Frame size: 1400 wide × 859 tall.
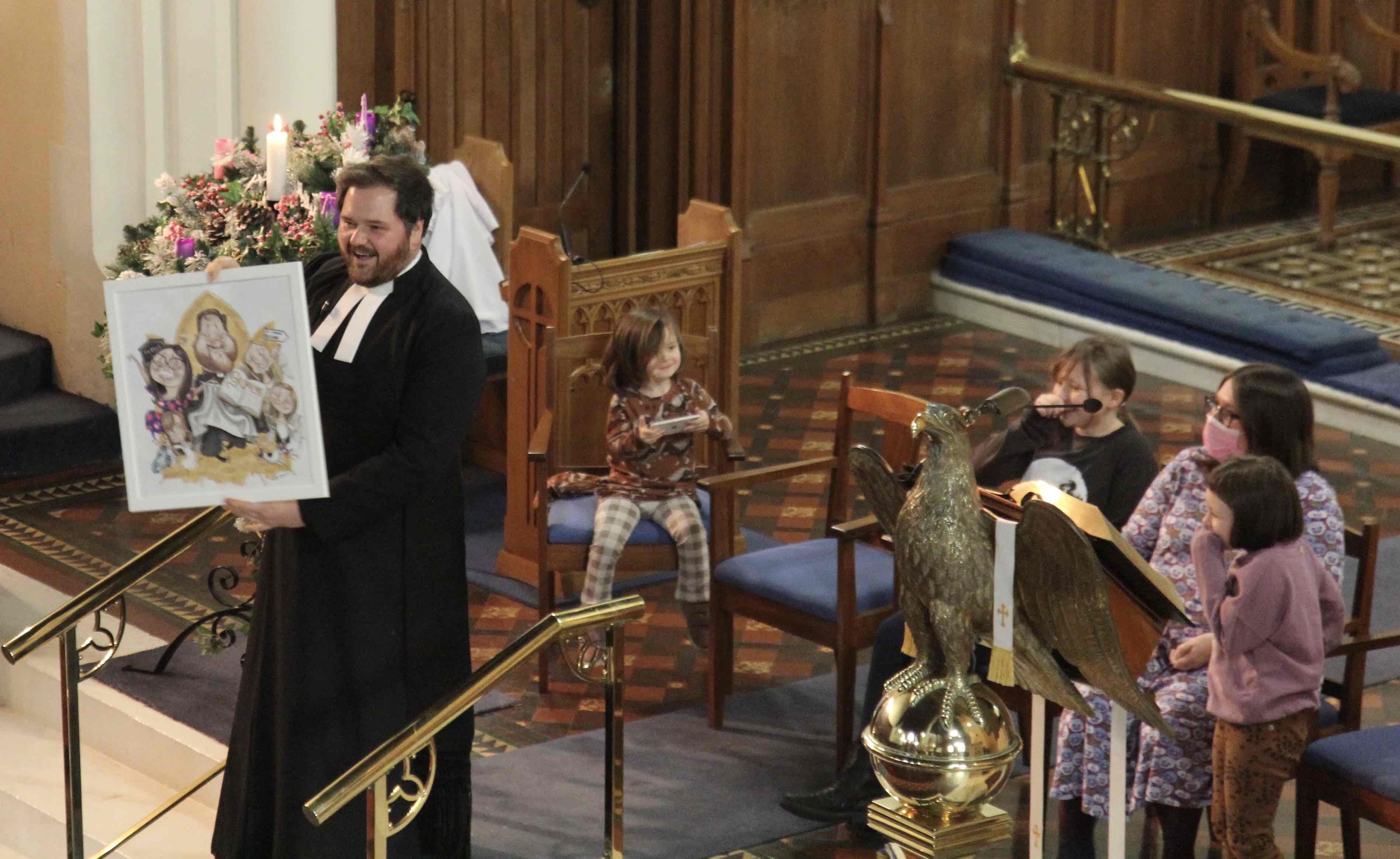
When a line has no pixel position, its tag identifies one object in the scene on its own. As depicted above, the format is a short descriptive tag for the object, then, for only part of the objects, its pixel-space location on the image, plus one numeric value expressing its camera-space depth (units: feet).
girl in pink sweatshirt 27.68
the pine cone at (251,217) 32.37
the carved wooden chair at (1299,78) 69.21
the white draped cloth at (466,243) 48.98
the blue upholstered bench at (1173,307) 55.88
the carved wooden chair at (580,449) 37.99
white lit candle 31.71
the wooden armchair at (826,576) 33.86
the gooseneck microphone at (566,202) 41.01
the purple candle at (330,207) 31.89
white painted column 47.21
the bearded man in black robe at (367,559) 25.07
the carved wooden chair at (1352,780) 26.84
